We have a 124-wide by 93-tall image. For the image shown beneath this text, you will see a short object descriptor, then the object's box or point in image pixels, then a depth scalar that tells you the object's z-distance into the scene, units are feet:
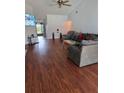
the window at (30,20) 17.45
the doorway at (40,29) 31.90
